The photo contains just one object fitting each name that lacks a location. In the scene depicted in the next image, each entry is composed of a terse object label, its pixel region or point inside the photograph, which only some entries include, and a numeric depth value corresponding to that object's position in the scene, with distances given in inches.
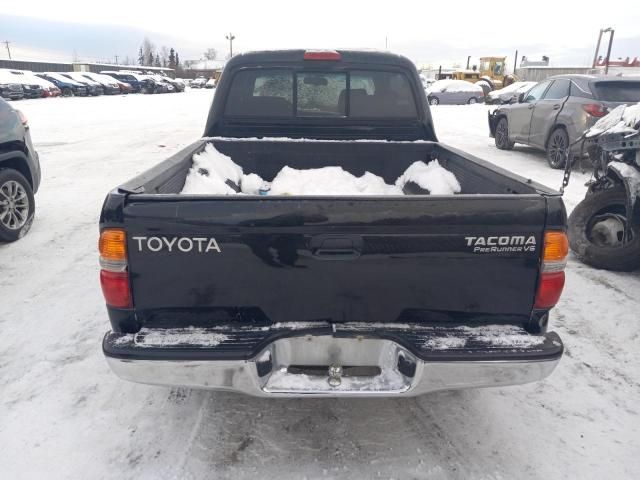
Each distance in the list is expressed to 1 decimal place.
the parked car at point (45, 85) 1210.8
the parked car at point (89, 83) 1455.5
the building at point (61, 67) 2346.0
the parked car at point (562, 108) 345.7
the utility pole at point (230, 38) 3447.3
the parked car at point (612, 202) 178.1
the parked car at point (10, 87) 1100.5
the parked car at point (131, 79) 1760.6
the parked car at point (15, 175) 207.8
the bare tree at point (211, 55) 5409.9
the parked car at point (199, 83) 2519.7
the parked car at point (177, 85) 1931.3
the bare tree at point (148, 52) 4847.0
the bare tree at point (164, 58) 5051.2
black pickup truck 82.0
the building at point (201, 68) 3875.5
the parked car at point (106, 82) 1525.6
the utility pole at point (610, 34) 1781.3
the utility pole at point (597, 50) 1956.2
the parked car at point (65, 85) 1385.3
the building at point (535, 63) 2185.0
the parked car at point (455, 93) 1214.3
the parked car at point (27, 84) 1158.5
